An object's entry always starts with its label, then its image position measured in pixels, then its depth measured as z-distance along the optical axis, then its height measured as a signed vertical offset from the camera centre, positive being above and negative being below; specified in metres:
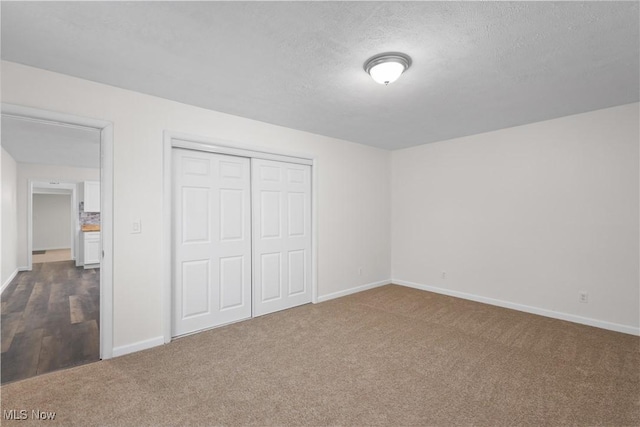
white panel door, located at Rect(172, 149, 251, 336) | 3.24 -0.29
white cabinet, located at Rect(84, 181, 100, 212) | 4.13 +0.29
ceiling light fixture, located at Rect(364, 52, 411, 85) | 2.21 +1.12
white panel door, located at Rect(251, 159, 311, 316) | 3.86 -0.28
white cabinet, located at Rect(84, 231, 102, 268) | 4.63 -0.53
